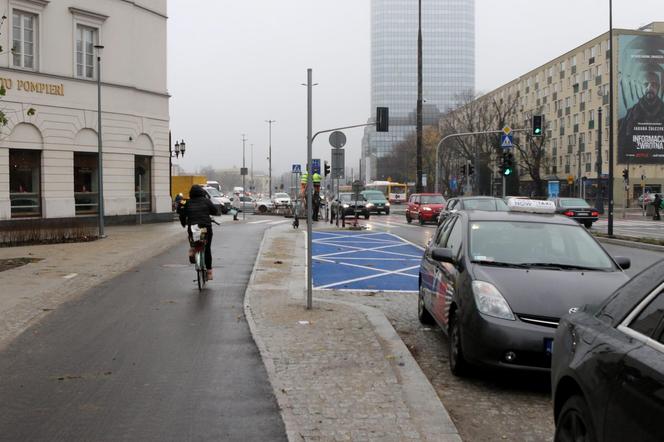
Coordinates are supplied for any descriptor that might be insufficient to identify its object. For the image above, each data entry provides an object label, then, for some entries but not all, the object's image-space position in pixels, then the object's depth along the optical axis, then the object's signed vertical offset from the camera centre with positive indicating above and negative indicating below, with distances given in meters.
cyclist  11.15 -0.28
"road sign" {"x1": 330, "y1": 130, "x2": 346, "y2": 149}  15.45 +1.34
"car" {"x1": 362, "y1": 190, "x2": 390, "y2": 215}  50.03 -0.42
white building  25.91 +3.73
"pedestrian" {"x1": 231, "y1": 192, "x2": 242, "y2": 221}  36.78 -0.53
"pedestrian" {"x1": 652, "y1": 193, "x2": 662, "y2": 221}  42.88 -0.57
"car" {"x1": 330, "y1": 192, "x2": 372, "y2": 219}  39.16 -0.51
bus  83.81 +0.70
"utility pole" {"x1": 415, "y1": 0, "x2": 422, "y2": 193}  39.88 +4.39
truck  51.47 +1.01
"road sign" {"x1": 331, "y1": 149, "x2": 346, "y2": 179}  19.20 +1.08
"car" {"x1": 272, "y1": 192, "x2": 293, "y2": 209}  54.06 -0.39
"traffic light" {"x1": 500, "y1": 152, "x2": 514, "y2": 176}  29.52 +1.41
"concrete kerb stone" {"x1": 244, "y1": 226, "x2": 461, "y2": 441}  4.40 -1.52
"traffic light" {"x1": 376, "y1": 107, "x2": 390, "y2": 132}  25.00 +2.95
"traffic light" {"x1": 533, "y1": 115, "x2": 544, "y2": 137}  32.90 +3.62
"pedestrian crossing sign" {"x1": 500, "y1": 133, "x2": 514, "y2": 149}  30.16 +2.60
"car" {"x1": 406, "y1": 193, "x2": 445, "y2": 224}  33.97 -0.53
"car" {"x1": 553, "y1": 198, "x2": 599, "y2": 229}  32.84 -0.74
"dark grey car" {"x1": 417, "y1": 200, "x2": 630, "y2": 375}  5.30 -0.74
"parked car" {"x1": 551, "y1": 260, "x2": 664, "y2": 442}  2.54 -0.74
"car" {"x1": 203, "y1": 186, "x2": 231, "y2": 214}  45.78 -0.27
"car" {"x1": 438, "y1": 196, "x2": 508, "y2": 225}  22.07 -0.21
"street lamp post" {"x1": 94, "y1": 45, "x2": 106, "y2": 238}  22.25 +0.41
